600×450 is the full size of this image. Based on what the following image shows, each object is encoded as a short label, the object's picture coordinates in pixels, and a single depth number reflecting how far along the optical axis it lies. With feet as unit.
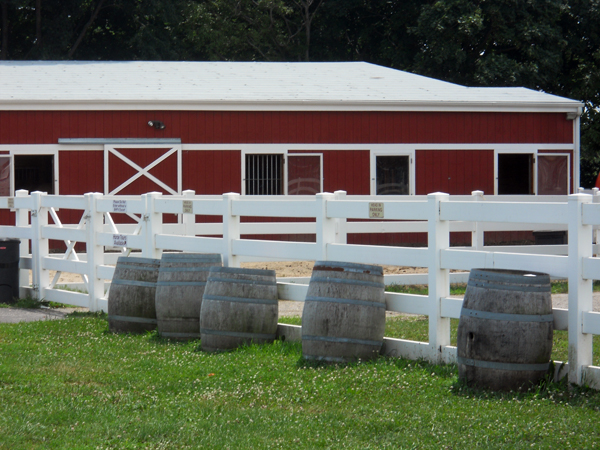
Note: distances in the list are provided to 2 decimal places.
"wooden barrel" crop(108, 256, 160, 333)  54.54
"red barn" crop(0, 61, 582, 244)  116.98
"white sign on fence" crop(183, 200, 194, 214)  56.39
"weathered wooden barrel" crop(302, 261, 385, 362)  42.45
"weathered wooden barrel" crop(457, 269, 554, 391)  35.83
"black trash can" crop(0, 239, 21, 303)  73.36
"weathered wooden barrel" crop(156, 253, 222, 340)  51.06
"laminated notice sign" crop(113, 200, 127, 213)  62.30
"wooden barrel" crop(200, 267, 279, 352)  46.98
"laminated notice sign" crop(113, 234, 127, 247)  62.59
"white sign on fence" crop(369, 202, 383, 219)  45.34
